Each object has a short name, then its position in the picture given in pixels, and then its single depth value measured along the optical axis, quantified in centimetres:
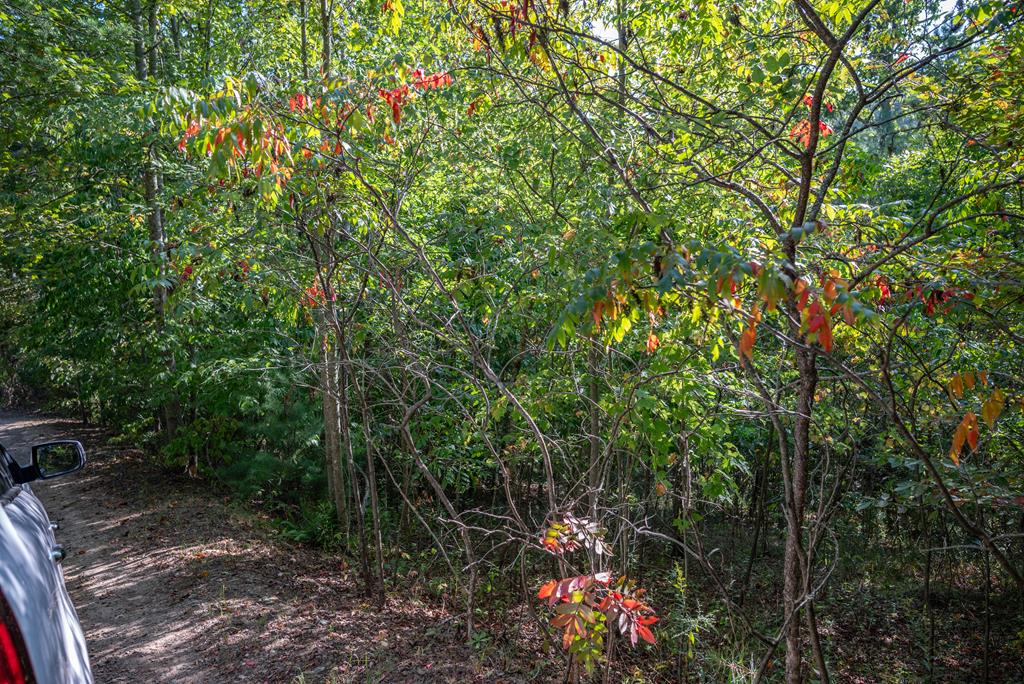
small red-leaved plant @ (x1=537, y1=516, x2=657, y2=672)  312
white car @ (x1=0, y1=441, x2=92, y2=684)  187
